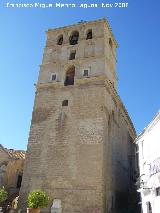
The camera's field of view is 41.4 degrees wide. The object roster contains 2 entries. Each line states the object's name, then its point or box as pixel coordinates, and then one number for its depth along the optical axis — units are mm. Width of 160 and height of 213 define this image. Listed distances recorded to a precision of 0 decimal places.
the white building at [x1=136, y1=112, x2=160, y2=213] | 13458
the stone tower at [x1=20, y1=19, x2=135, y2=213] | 15975
